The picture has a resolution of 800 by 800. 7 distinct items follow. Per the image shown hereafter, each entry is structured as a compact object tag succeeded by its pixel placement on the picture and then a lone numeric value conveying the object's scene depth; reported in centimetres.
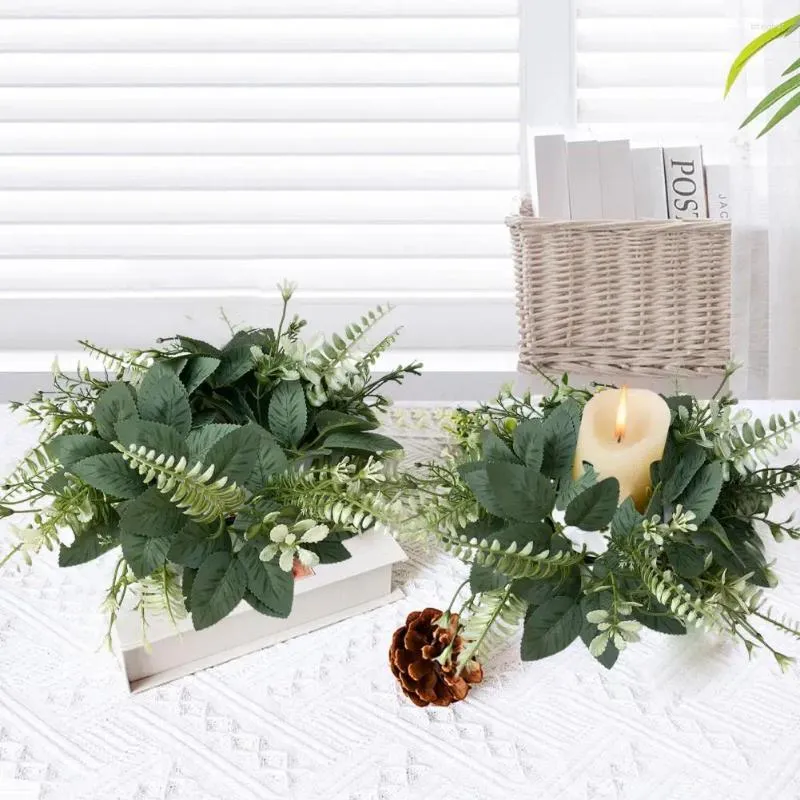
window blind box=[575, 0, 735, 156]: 182
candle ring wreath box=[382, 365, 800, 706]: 55
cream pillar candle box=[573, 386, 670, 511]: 61
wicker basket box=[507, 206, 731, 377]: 148
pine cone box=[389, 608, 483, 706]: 55
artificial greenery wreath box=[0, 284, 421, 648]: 57
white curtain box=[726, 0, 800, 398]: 152
